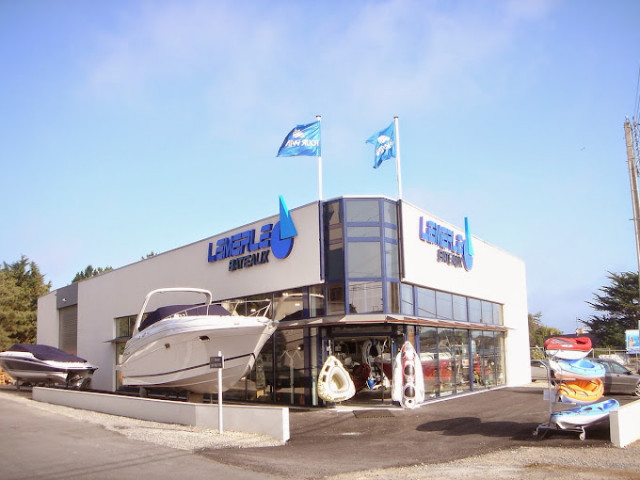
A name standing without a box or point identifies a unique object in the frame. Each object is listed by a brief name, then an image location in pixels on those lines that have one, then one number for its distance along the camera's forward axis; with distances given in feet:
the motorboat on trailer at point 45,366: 81.51
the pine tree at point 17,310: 141.59
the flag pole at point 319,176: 60.55
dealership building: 58.59
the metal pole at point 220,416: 40.77
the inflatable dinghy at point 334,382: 55.01
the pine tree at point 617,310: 185.57
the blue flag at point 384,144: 64.03
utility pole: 57.77
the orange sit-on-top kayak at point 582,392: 39.65
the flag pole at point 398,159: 62.64
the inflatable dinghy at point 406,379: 57.36
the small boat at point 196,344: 55.52
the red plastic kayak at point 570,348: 40.40
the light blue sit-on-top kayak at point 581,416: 38.65
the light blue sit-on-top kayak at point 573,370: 39.68
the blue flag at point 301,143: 63.00
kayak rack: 38.33
